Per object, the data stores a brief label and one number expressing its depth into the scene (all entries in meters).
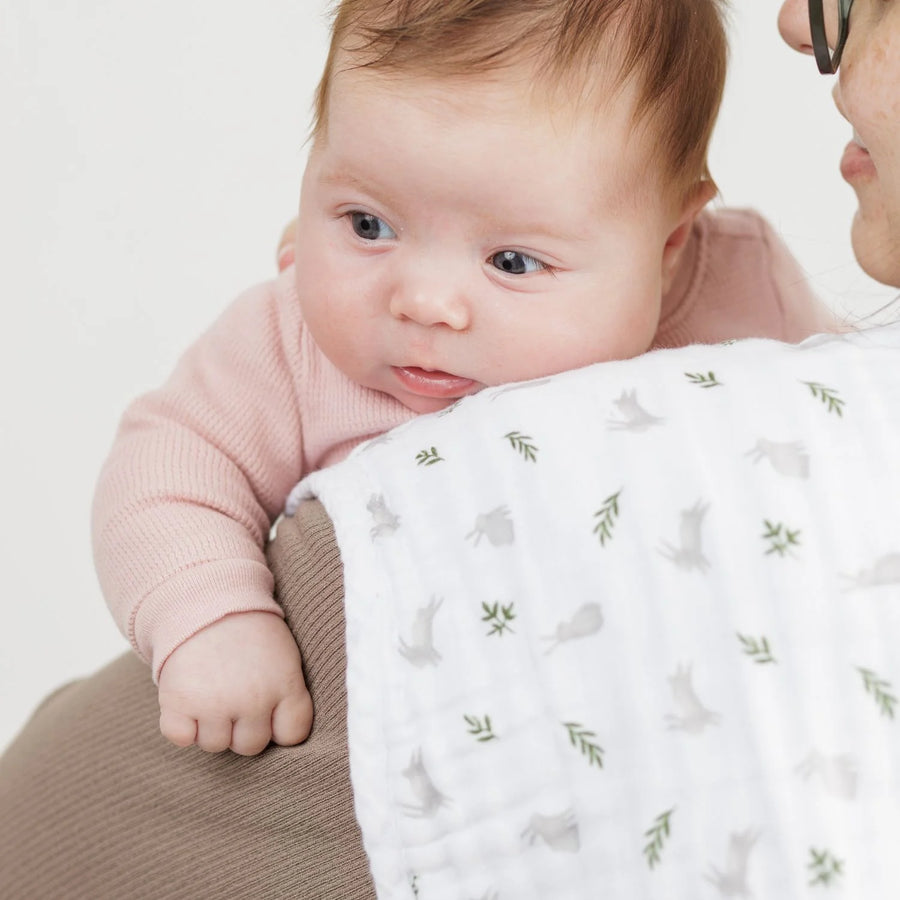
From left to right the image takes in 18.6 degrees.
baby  0.77
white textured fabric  0.68
